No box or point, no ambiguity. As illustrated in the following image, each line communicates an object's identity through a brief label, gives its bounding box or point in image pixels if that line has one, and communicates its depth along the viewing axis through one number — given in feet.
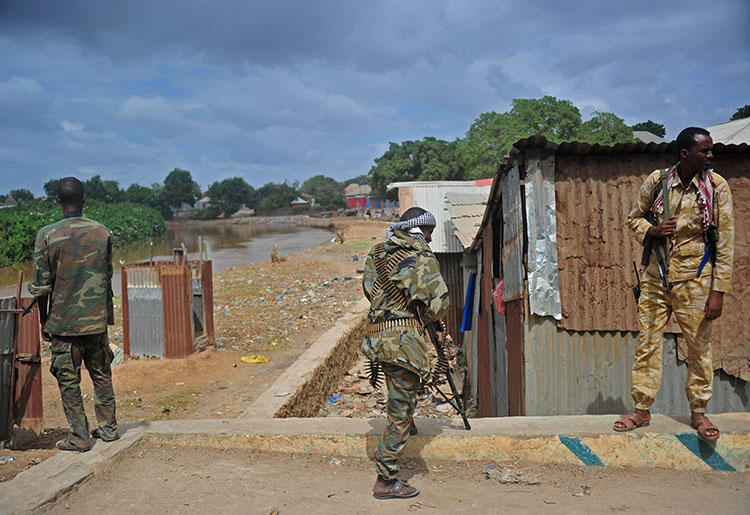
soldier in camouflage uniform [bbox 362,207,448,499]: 9.37
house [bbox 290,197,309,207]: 277.03
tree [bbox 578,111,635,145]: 95.66
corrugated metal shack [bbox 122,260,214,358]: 25.53
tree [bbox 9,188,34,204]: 290.17
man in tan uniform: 9.79
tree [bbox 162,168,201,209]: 307.37
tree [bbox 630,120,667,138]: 152.97
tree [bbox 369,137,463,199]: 151.23
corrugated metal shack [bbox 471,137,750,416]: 13.09
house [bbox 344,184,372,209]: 269.60
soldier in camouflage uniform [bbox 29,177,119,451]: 10.93
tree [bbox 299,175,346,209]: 261.24
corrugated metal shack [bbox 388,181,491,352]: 37.70
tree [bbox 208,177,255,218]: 293.88
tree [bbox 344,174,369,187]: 439.22
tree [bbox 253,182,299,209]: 279.69
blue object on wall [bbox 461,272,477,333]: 26.76
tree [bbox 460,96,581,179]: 102.58
